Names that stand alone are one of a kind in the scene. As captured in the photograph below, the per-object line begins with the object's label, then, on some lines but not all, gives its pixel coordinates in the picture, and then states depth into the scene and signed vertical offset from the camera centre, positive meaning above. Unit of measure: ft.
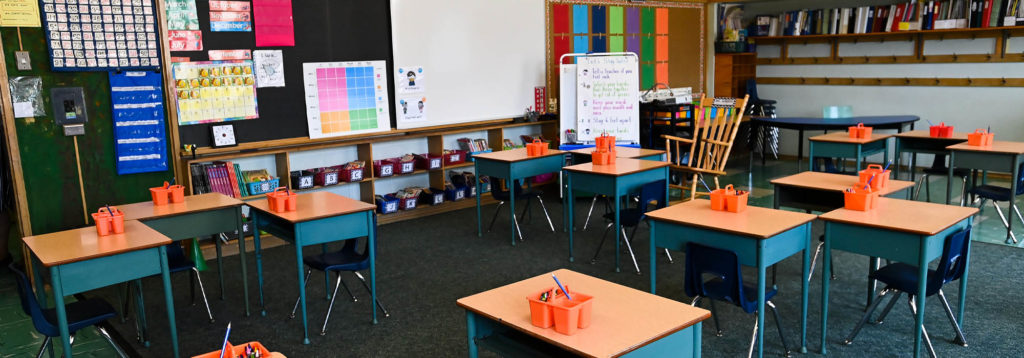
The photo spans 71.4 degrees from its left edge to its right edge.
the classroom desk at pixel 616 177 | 17.15 -2.35
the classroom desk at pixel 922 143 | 21.71 -2.22
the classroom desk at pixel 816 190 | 14.62 -2.38
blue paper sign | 18.20 -0.58
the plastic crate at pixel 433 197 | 24.45 -3.71
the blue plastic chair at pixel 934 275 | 11.35 -3.43
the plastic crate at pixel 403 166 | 23.73 -2.54
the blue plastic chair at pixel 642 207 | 17.15 -3.11
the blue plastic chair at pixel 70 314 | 10.77 -3.47
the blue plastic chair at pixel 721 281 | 11.03 -3.16
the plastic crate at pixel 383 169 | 23.25 -2.56
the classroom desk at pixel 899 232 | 11.06 -2.56
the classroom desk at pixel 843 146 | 21.43 -2.21
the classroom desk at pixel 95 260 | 10.75 -2.47
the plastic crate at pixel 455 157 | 25.12 -2.46
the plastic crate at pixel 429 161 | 24.41 -2.50
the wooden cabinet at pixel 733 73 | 35.93 +0.24
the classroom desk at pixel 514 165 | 19.99 -2.28
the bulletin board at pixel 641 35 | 28.76 +2.02
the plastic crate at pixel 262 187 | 20.35 -2.65
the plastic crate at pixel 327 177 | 21.67 -2.59
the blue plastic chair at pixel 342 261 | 13.69 -3.29
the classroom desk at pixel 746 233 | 11.20 -2.53
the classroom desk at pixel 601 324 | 7.29 -2.60
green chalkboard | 17.10 -1.40
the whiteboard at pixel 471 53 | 24.02 +1.20
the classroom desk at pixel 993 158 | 18.40 -2.34
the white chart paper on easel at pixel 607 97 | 26.40 -0.55
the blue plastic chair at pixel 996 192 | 19.07 -3.34
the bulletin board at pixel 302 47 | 20.01 +1.36
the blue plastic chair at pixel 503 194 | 21.15 -3.22
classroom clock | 19.94 -1.11
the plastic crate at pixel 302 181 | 21.40 -2.62
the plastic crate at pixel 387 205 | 23.09 -3.73
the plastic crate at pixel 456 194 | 25.00 -3.74
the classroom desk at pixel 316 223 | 13.20 -2.49
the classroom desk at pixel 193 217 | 13.85 -2.38
